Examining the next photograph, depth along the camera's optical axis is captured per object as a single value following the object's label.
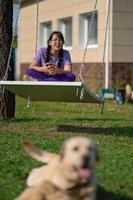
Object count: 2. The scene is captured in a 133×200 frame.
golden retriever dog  3.70
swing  7.30
